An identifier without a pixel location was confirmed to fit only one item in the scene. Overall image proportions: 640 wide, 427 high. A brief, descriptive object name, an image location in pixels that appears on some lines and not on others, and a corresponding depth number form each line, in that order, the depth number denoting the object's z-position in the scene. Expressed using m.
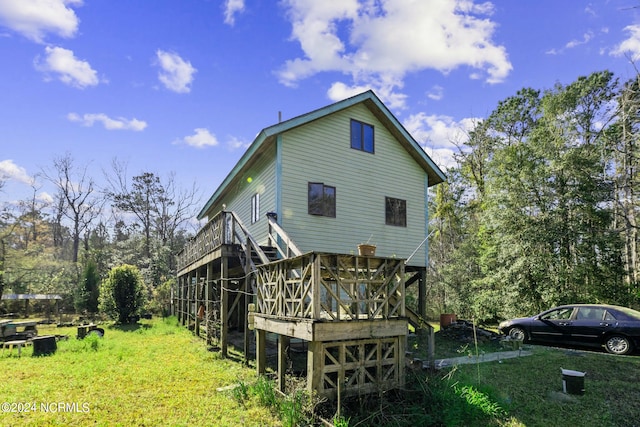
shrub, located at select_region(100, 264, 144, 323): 19.92
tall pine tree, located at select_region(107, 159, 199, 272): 38.06
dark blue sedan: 10.61
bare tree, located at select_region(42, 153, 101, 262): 38.03
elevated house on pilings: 6.20
